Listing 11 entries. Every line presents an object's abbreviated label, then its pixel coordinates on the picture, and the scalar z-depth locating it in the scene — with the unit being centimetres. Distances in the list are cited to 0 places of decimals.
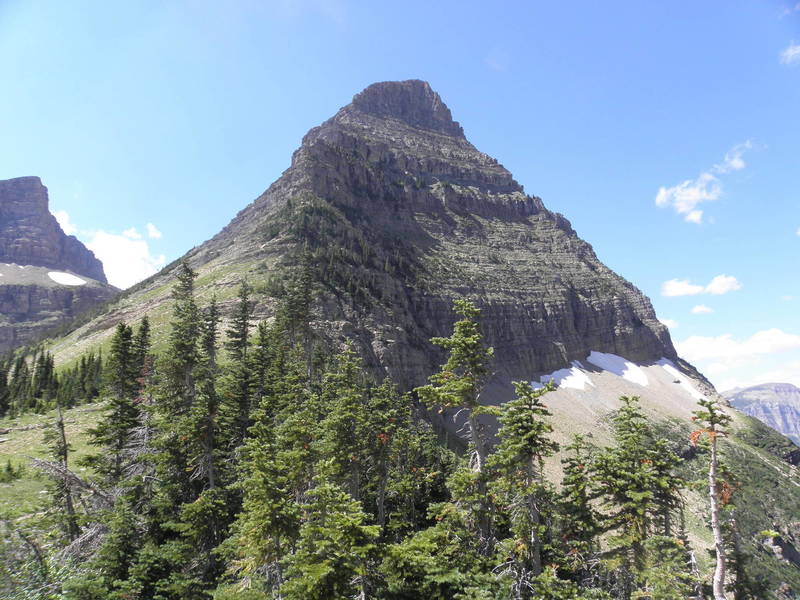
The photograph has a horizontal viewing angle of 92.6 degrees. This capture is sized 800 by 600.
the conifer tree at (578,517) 2052
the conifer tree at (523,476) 1844
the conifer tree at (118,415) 2591
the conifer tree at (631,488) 1878
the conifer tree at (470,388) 2019
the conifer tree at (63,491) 1958
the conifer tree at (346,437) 2498
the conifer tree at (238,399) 2994
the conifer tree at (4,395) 4927
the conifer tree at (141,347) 3376
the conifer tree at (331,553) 1500
